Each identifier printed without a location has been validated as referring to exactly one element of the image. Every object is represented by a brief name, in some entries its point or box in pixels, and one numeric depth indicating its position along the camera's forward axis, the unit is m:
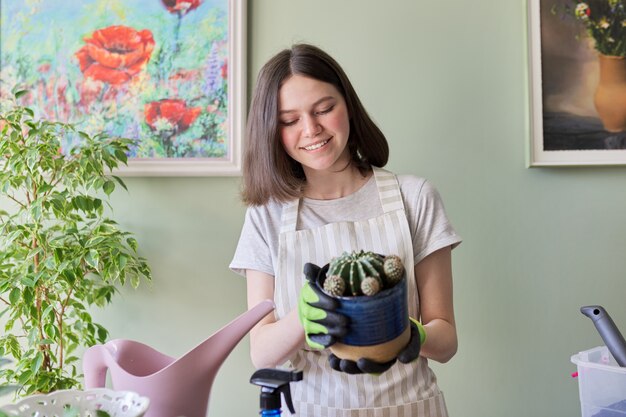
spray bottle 0.74
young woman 1.12
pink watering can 0.79
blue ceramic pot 0.76
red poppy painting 1.54
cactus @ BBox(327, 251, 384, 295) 0.77
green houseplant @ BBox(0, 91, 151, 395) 1.34
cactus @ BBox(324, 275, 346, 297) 0.77
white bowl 0.70
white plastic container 1.12
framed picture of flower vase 1.49
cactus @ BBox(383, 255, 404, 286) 0.78
